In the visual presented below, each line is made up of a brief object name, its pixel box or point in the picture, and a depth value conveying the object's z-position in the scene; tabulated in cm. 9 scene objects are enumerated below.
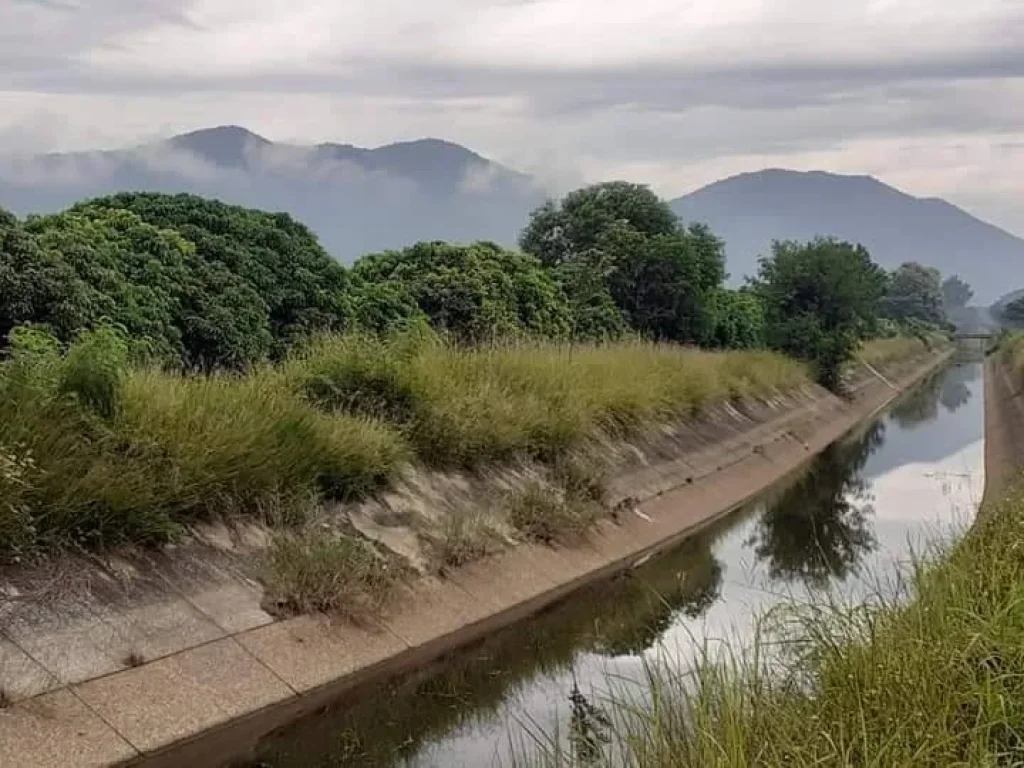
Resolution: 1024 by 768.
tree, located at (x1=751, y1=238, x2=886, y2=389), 4519
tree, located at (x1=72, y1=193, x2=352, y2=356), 2103
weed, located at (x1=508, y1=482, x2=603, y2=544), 1560
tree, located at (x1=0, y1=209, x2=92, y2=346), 1525
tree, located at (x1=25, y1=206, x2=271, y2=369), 1622
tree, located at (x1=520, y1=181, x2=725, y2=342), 3988
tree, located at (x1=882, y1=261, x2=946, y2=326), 13100
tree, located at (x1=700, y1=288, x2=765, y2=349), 4389
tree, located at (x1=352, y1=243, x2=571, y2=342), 2784
